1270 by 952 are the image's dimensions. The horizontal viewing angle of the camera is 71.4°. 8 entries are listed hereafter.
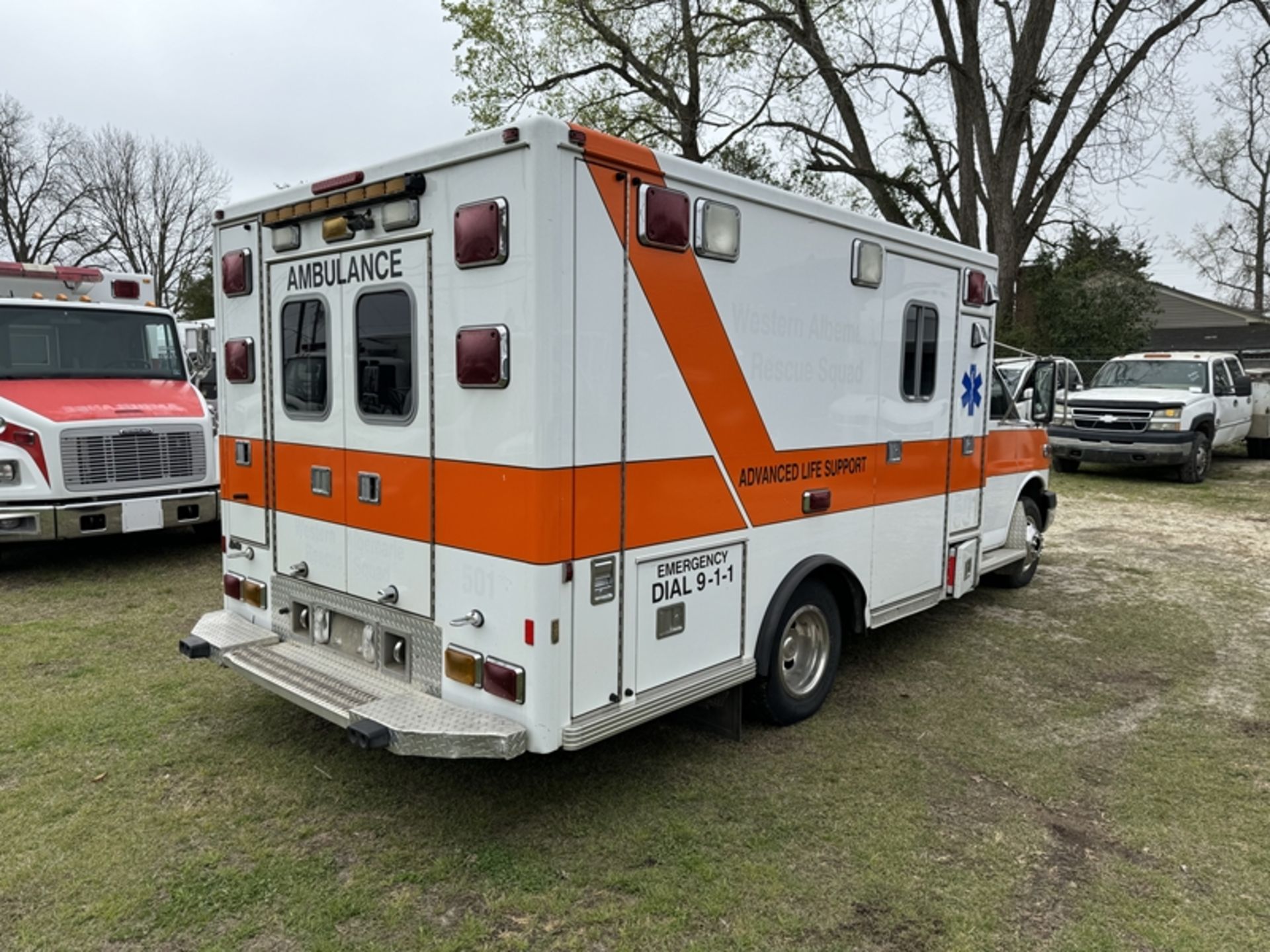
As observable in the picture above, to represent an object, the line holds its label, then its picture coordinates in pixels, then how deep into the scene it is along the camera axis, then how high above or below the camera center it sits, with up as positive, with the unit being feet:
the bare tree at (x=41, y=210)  104.99 +20.67
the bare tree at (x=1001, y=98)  57.98 +19.99
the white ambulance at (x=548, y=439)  10.43 -0.72
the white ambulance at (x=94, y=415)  23.30 -0.94
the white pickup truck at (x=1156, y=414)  46.16 -0.92
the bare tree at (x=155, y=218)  114.83 +21.43
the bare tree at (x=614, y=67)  62.23 +23.37
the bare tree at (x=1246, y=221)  125.29 +25.50
